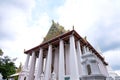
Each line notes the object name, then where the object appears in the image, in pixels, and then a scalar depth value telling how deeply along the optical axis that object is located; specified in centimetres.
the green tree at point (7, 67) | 1877
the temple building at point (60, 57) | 760
